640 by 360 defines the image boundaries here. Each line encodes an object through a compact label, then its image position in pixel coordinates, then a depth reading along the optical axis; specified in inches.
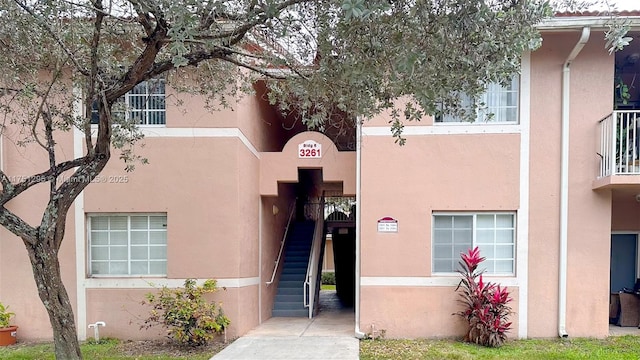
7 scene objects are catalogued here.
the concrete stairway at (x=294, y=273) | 401.7
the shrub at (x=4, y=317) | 296.1
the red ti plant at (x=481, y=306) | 285.3
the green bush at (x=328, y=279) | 813.9
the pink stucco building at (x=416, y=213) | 305.0
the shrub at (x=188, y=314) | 278.1
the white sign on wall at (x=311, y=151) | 359.6
